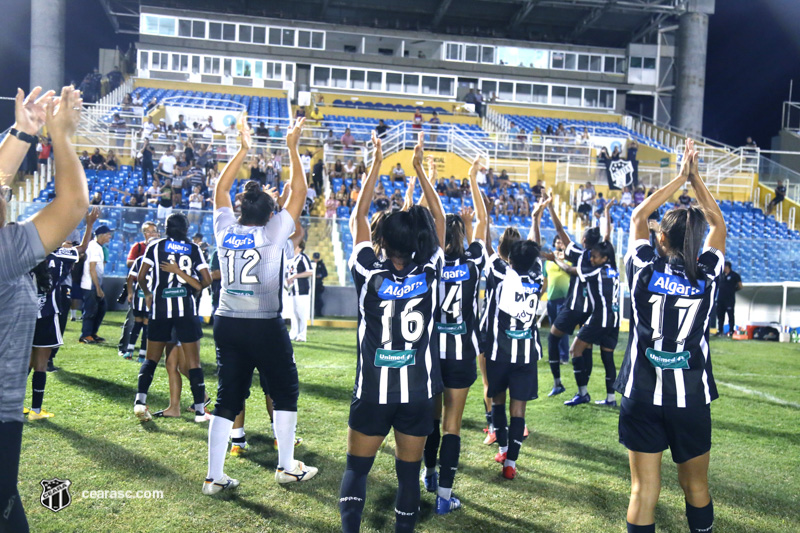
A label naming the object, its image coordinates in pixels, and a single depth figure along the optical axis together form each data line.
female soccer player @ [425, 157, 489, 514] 4.90
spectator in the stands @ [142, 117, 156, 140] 23.12
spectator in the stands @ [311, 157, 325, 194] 22.54
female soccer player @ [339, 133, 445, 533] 3.68
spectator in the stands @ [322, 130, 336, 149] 24.78
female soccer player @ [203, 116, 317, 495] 4.89
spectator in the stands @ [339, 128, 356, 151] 24.80
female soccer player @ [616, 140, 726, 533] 3.75
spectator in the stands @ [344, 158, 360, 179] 22.86
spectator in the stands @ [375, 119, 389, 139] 26.47
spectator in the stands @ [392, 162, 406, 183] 22.89
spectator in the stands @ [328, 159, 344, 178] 22.84
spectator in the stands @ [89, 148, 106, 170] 21.45
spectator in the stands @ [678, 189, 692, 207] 20.61
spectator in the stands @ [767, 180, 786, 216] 25.06
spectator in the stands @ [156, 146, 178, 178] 20.83
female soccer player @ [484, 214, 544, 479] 5.59
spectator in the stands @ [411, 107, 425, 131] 26.76
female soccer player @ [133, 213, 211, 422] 6.70
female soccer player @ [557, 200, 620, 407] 8.20
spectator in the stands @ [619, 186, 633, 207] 23.98
